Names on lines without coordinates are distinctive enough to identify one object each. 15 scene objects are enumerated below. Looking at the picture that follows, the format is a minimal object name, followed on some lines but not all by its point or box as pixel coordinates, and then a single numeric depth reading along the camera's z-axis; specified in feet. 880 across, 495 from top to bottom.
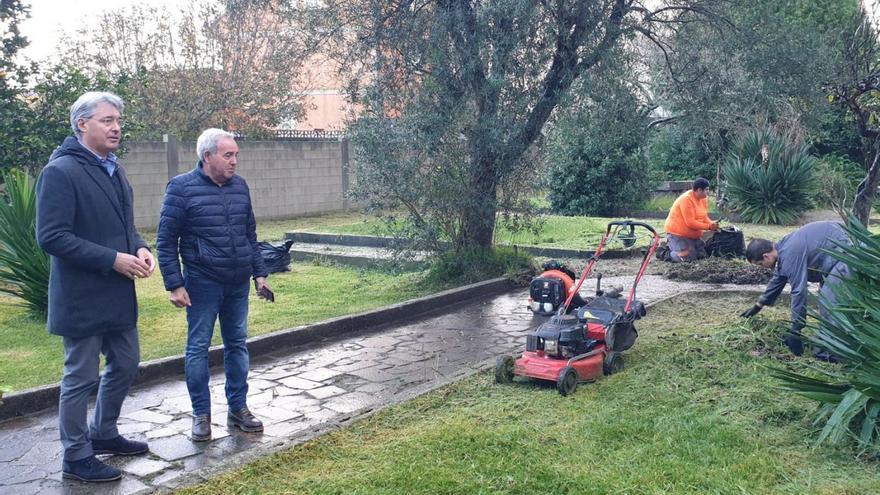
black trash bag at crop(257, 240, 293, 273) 39.19
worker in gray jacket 20.85
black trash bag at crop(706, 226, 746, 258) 39.75
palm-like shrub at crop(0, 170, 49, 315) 27.14
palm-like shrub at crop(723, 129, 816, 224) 57.72
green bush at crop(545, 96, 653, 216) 61.72
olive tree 31.68
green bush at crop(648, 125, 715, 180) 79.36
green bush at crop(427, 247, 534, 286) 34.65
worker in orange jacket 38.73
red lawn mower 19.80
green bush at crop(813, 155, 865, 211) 63.00
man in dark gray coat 14.79
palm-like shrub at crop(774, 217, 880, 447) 15.33
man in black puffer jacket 16.98
